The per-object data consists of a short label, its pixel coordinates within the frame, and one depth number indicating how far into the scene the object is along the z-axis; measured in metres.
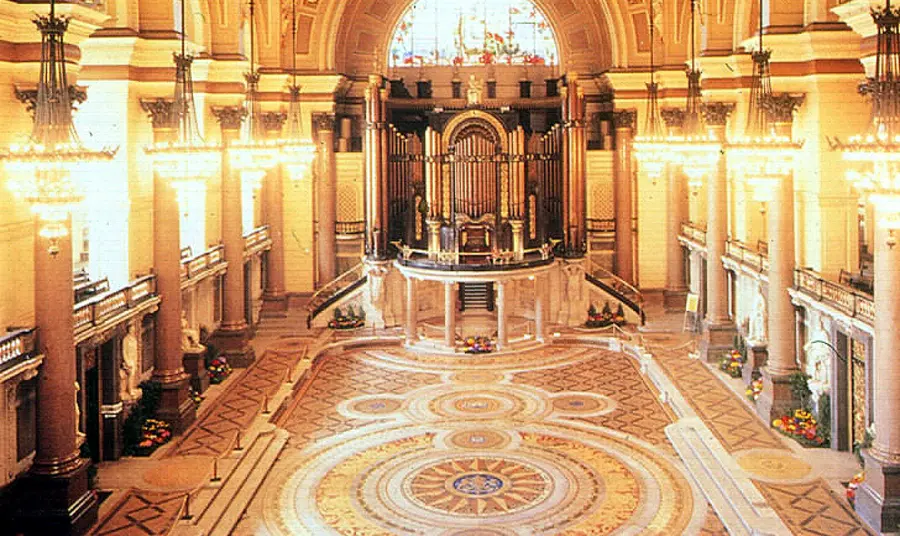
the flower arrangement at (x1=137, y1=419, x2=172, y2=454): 19.86
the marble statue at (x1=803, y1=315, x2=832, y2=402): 19.73
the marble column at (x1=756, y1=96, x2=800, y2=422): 21.27
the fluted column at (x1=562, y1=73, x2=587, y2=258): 33.16
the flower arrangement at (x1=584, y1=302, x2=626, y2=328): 32.50
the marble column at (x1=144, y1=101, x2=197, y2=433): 21.38
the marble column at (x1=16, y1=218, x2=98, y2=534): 15.41
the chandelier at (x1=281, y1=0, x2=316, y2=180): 25.59
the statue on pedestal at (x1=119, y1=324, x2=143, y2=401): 20.22
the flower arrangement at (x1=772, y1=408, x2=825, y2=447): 19.53
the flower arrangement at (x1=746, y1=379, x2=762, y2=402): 22.62
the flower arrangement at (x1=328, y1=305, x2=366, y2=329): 32.68
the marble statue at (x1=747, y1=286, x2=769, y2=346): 23.91
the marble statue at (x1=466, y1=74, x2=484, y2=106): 32.88
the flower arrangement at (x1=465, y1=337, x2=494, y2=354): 29.91
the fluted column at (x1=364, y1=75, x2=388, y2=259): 32.81
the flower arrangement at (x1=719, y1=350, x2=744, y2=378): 25.25
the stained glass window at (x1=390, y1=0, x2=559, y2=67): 38.31
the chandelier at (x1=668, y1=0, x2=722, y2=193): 22.09
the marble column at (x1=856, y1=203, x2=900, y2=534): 15.09
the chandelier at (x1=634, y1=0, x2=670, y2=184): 24.91
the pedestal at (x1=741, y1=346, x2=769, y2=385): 23.66
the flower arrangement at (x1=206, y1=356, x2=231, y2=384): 25.59
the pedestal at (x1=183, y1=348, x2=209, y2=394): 24.19
